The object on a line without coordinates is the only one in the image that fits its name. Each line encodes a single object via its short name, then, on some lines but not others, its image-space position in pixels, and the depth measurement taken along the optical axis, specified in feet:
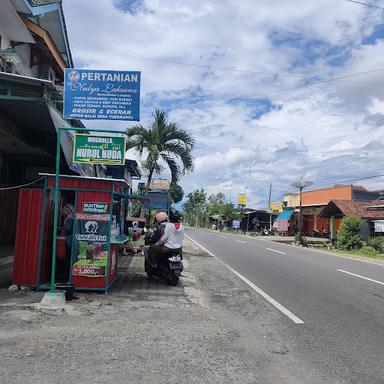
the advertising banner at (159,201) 74.33
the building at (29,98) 29.13
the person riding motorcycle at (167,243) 36.11
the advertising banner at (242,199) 271.88
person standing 30.25
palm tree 63.67
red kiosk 29.68
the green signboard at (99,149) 28.09
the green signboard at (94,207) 30.01
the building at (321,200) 159.12
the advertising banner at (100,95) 28.07
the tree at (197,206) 364.79
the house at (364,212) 116.47
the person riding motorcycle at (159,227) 36.65
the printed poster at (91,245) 29.86
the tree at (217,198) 350.15
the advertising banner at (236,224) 225.35
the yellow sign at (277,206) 202.69
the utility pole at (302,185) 128.25
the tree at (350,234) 97.81
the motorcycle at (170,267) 35.47
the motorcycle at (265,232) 187.43
